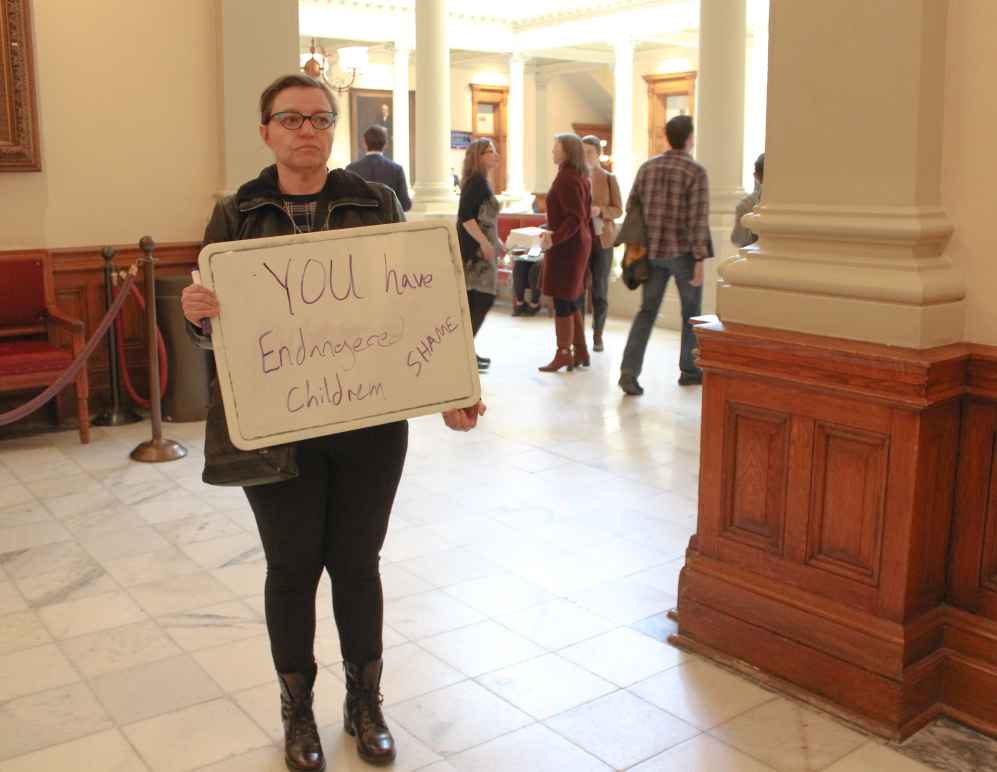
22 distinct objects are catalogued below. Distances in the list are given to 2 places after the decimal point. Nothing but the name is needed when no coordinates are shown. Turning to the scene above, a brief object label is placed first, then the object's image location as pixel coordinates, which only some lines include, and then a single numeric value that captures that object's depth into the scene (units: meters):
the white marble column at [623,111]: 16.12
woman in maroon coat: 6.88
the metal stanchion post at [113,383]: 6.07
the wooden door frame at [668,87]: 17.84
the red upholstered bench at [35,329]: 5.51
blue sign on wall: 20.06
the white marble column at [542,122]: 20.16
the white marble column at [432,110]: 9.85
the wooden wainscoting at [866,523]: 2.66
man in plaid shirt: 6.32
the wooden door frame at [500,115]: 20.27
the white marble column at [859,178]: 2.64
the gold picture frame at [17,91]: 5.71
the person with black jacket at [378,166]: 8.02
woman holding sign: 2.28
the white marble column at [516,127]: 17.91
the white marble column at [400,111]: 16.83
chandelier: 13.79
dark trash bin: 6.07
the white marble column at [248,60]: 6.33
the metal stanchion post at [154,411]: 5.32
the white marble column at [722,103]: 8.40
